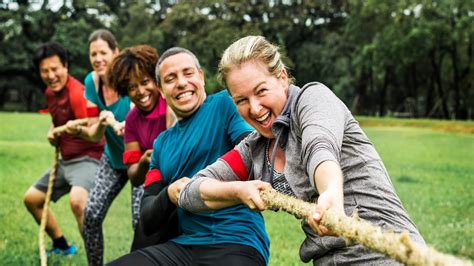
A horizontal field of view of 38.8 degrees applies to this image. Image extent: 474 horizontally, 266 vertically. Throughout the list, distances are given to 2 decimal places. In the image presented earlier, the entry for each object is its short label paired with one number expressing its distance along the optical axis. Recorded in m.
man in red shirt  6.35
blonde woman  2.65
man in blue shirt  3.63
